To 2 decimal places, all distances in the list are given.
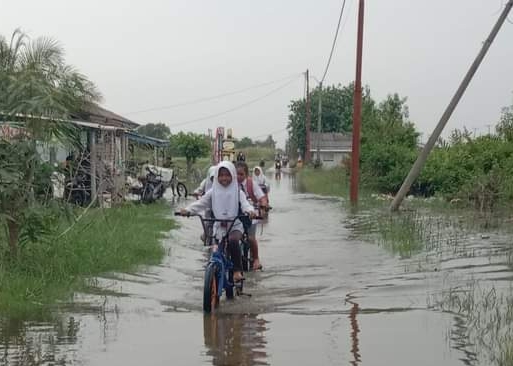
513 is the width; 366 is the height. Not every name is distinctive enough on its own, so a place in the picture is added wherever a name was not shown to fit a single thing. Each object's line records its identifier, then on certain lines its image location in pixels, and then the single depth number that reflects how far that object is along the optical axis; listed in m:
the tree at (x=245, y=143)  120.69
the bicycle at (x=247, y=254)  11.10
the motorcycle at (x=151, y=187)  25.30
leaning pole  19.67
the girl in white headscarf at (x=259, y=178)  19.69
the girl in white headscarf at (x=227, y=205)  9.23
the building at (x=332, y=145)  84.58
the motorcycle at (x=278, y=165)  67.00
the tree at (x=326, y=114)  88.56
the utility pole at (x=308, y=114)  69.36
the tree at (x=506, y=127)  28.06
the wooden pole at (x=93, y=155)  18.38
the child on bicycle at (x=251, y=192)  11.84
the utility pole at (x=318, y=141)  67.64
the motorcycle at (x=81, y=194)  19.35
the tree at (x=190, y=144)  48.12
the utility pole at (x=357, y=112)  26.52
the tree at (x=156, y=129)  86.88
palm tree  9.48
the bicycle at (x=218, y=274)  8.40
